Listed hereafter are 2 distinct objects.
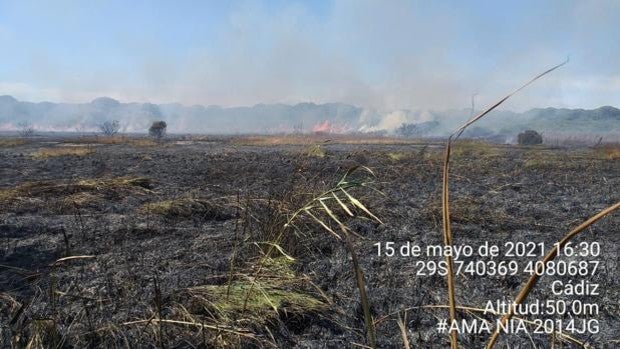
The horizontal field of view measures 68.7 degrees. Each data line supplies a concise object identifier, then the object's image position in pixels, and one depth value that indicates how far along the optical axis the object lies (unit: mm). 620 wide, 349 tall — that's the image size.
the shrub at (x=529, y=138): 46531
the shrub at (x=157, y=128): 52125
